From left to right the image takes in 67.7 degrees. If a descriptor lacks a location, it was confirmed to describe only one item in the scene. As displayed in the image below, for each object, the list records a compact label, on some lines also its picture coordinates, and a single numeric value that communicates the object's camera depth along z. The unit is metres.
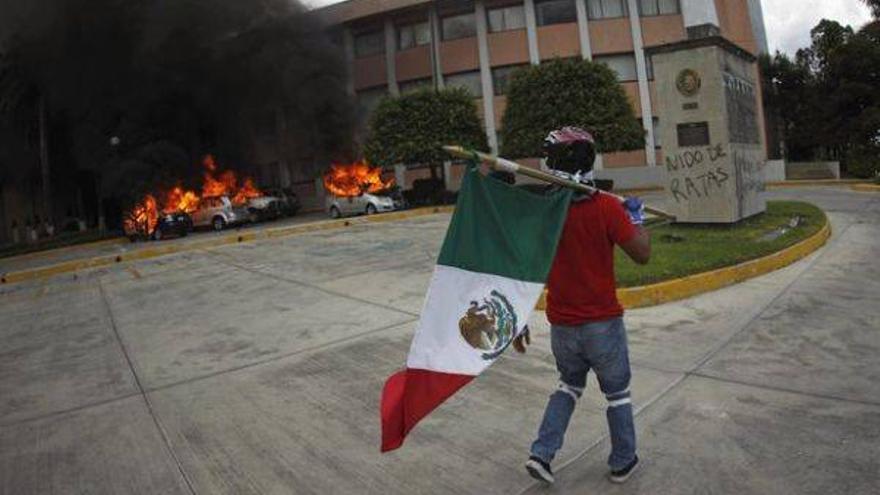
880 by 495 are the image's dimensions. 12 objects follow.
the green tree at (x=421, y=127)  27.45
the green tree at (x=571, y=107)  26.30
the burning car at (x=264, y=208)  29.05
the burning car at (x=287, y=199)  31.55
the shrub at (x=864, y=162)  26.25
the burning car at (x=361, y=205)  25.73
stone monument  11.00
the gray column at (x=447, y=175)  34.16
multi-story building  33.00
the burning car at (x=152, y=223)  24.34
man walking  3.01
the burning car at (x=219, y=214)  26.55
